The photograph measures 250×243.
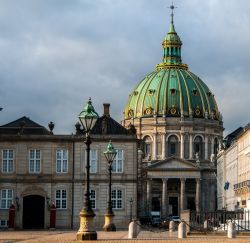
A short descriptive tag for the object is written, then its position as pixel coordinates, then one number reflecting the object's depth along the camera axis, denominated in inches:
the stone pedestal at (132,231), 1354.7
